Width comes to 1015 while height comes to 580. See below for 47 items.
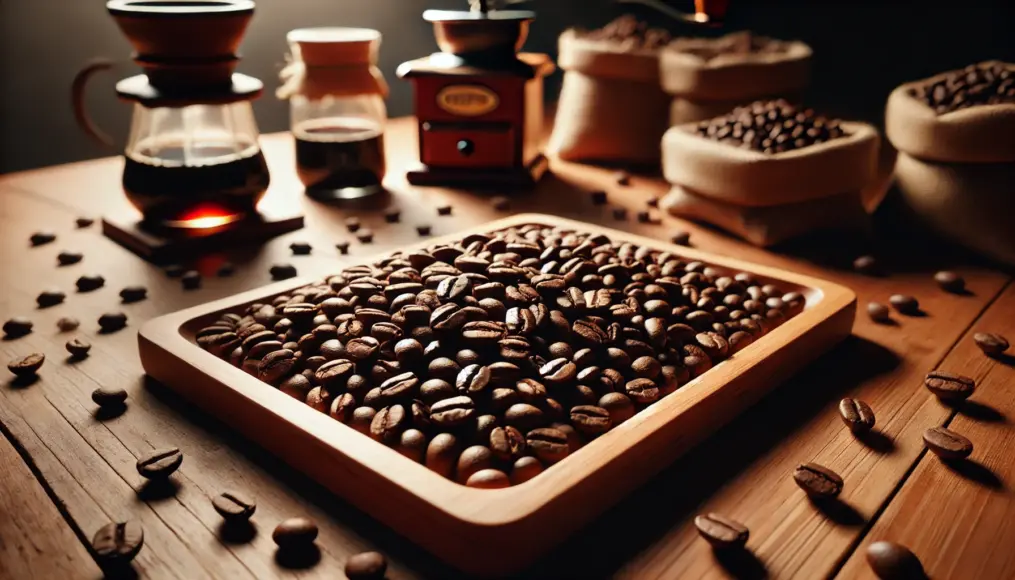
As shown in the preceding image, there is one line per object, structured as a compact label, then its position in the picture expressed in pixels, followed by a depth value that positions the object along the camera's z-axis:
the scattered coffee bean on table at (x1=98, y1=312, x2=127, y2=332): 0.36
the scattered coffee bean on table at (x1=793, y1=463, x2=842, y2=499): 0.25
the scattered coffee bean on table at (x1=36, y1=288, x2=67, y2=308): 0.38
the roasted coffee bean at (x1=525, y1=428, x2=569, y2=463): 0.25
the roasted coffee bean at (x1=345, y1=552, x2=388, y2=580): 0.23
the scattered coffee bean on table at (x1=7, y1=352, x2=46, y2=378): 0.32
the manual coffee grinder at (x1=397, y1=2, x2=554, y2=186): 0.54
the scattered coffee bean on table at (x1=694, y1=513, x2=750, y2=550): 0.23
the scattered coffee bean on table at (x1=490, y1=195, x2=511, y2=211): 0.52
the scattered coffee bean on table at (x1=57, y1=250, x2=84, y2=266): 0.43
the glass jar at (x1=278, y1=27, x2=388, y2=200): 0.50
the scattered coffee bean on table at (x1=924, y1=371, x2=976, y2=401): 0.30
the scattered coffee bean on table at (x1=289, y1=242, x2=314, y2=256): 0.44
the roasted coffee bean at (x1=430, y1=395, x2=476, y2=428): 0.26
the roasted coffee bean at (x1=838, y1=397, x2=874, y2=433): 0.29
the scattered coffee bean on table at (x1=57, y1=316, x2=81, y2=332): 0.36
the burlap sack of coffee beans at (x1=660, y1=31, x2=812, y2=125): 0.53
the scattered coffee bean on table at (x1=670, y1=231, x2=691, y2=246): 0.45
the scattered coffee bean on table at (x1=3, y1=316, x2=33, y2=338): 0.35
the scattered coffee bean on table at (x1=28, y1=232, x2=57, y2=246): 0.45
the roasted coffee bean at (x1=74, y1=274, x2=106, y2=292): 0.40
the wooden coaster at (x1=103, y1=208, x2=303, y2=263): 0.44
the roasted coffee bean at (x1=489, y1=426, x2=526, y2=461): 0.25
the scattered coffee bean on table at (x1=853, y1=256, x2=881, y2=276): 0.42
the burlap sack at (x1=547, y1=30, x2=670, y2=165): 0.58
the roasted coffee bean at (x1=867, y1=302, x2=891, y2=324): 0.37
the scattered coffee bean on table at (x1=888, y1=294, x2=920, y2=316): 0.38
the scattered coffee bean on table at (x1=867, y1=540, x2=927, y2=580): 0.23
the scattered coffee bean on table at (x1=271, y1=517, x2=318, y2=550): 0.24
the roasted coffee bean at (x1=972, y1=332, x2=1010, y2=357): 0.34
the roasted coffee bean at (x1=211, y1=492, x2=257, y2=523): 0.24
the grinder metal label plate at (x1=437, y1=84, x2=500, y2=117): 0.54
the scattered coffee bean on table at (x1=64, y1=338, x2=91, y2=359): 0.33
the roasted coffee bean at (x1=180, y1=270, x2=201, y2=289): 0.40
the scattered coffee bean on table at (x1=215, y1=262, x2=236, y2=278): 0.42
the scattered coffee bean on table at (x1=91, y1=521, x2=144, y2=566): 0.23
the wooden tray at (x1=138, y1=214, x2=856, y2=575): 0.23
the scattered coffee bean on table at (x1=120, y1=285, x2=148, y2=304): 0.39
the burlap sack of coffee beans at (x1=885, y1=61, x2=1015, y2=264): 0.41
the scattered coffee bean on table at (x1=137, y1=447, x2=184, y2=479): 0.26
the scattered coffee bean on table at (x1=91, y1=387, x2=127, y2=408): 0.30
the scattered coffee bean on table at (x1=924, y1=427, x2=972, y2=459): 0.27
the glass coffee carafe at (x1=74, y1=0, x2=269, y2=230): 0.41
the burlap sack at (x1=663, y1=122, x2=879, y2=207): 0.44
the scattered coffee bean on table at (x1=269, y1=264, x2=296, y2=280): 0.41
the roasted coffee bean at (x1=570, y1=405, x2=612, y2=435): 0.27
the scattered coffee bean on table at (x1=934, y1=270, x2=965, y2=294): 0.40
